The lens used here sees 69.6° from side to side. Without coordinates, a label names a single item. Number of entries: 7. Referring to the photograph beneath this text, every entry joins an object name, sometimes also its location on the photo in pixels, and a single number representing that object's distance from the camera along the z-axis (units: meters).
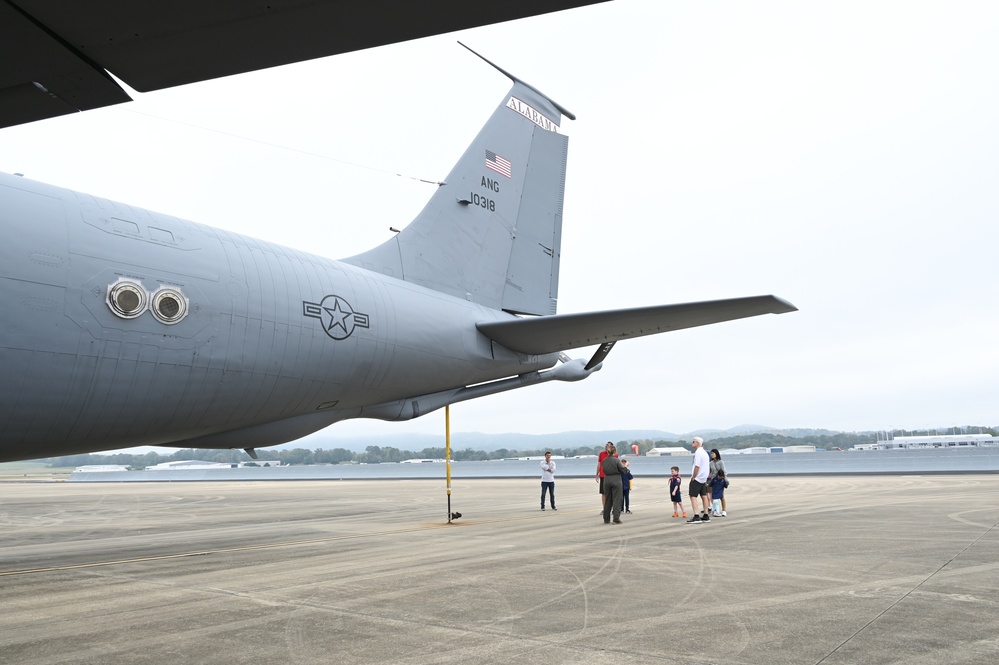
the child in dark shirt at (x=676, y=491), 14.98
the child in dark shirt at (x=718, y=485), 14.61
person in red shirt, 14.44
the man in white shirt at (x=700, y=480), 13.64
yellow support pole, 13.65
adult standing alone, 17.55
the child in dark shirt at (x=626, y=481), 16.14
